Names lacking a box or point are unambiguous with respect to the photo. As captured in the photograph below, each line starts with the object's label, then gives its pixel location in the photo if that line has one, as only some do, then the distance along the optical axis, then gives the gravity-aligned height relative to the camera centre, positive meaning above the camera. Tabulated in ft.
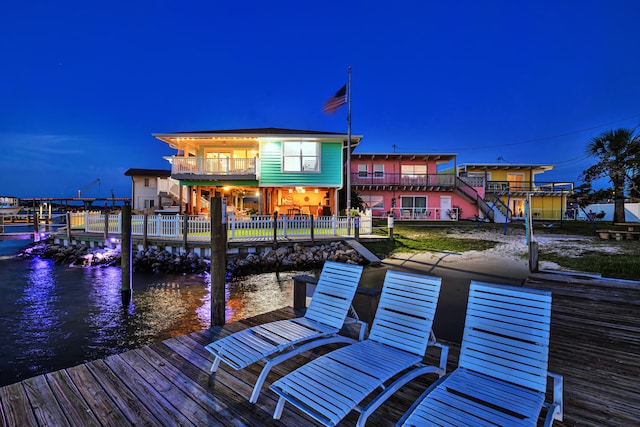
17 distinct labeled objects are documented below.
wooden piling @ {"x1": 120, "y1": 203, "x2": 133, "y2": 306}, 31.63 -4.72
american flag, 60.13 +20.78
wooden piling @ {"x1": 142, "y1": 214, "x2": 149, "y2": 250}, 50.55 -3.24
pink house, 100.32 +7.51
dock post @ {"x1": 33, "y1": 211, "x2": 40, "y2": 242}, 65.97 -3.87
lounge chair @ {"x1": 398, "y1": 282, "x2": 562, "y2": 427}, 7.26 -4.34
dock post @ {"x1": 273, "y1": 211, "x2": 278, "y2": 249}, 50.14 -3.14
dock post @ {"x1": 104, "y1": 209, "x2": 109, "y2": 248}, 56.95 -3.92
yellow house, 106.73 +8.81
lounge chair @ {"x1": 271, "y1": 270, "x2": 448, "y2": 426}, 7.97 -4.57
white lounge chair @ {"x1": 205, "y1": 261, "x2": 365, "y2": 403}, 10.66 -4.68
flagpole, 56.08 +14.37
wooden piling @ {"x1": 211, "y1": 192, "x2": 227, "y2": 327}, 17.17 -2.87
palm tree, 53.31 +9.42
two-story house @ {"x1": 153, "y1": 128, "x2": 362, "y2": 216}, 63.72 +10.20
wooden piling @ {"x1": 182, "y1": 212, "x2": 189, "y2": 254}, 48.77 -3.25
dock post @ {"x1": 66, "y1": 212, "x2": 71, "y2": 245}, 61.21 -2.95
